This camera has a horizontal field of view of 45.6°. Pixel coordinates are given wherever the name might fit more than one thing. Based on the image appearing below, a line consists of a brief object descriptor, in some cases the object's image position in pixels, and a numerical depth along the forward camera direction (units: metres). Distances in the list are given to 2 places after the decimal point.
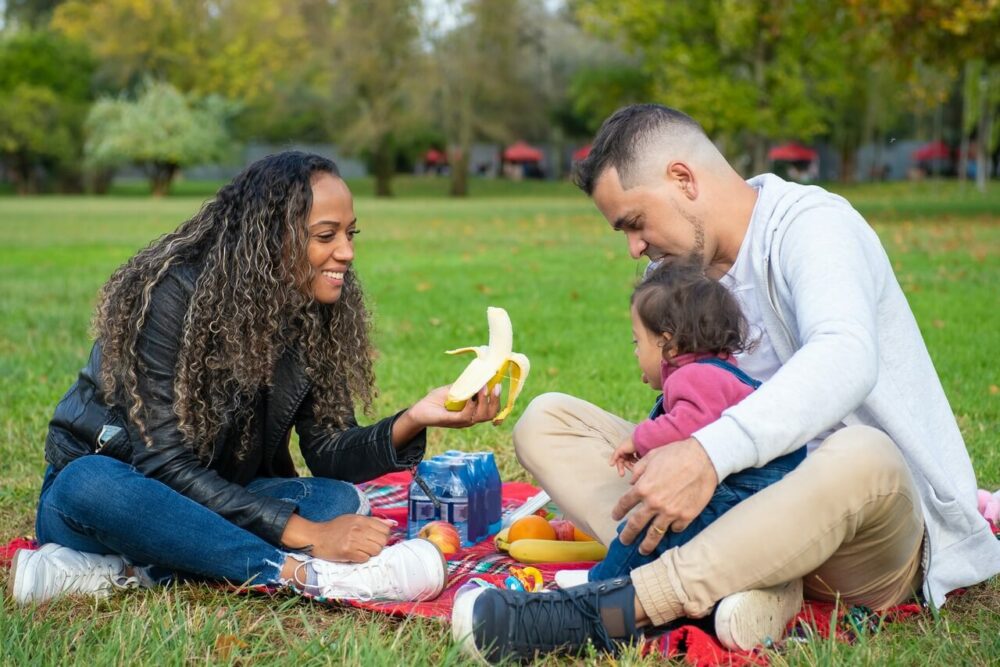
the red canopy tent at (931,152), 56.91
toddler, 3.13
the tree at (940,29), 18.58
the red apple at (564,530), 4.15
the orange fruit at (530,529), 4.08
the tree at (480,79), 45.22
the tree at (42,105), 49.72
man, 2.84
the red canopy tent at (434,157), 69.25
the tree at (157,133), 49.16
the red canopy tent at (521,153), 68.19
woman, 3.47
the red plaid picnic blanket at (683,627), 3.01
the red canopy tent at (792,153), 61.83
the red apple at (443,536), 3.97
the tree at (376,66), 45.50
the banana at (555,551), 3.93
